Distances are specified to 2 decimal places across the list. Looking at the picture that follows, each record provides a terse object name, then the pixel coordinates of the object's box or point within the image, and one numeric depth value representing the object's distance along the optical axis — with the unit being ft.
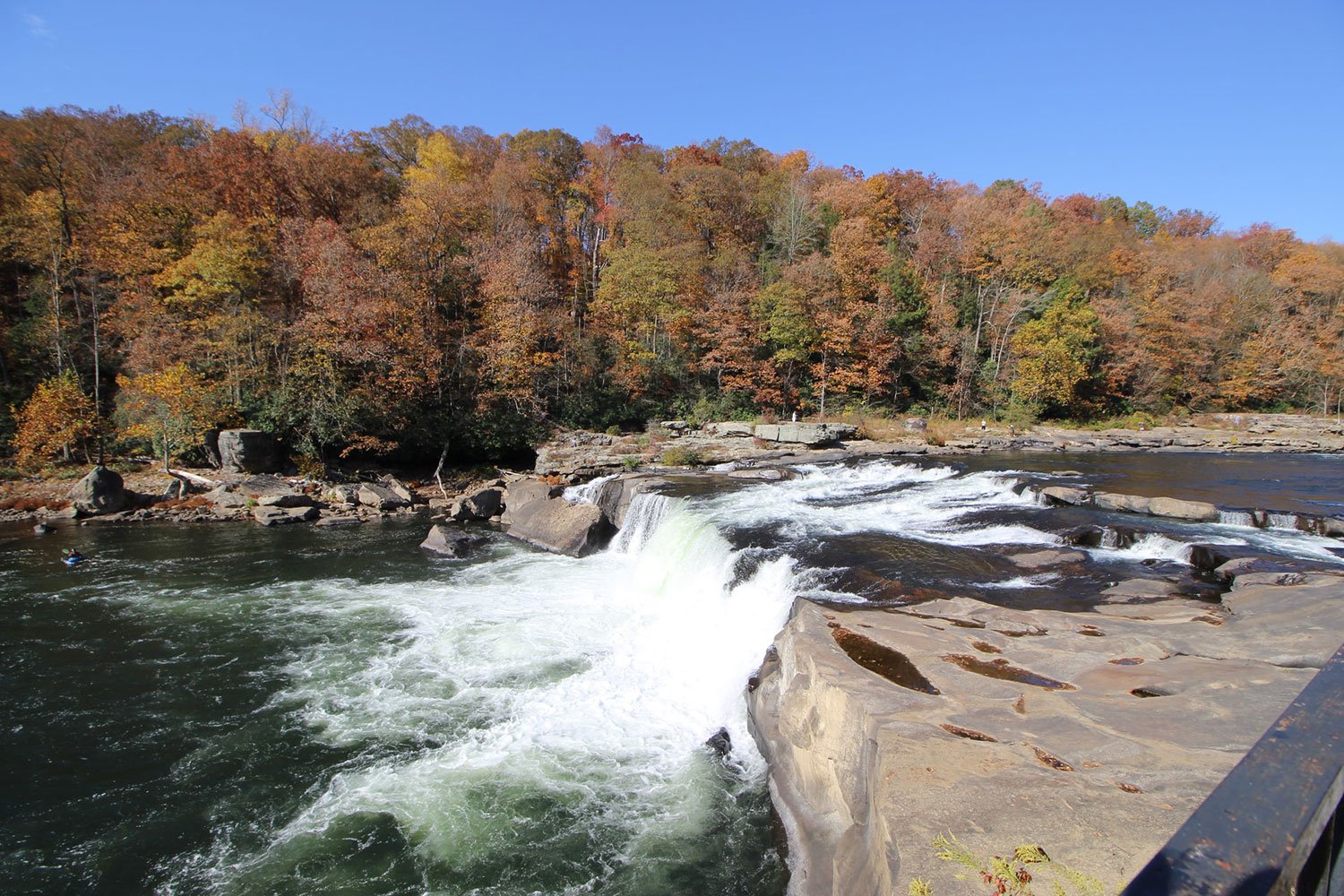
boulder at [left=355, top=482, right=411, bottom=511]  63.87
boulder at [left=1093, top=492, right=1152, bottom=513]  47.44
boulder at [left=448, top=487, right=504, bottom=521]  62.49
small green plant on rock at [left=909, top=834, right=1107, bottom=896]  11.63
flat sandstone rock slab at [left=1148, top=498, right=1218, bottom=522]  43.91
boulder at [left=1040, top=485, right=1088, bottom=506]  49.42
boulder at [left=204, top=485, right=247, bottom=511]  61.26
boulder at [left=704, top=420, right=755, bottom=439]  87.51
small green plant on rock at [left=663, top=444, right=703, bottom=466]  73.72
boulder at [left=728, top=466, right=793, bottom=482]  65.31
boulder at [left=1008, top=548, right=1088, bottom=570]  35.12
